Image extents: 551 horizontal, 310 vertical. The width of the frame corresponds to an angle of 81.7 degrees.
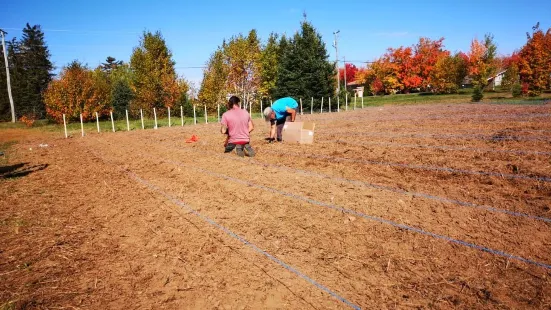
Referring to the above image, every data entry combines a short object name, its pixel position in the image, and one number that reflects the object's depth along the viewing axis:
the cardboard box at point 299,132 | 8.89
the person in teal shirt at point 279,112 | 8.78
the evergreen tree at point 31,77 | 36.66
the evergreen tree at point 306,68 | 27.48
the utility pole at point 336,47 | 37.19
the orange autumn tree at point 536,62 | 26.56
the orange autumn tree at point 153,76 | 27.69
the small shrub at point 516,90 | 28.23
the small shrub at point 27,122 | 26.02
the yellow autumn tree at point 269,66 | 31.27
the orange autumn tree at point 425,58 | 47.97
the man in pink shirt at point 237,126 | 7.44
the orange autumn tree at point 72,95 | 24.94
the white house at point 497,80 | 69.61
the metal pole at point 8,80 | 30.04
